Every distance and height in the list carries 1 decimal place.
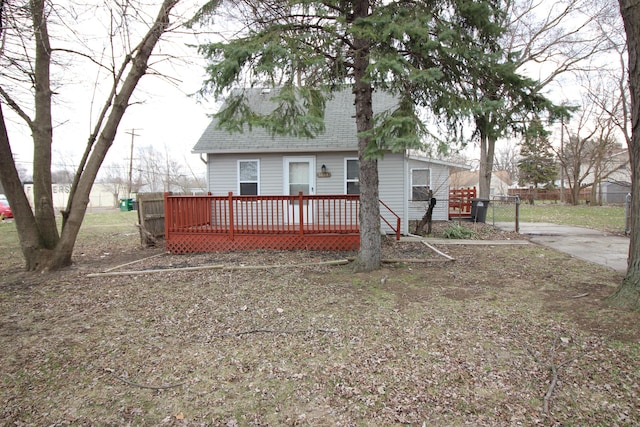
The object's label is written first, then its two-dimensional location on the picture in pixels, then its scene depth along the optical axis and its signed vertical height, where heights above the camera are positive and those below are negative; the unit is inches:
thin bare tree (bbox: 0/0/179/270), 234.7 +50.6
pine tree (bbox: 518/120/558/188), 1227.9 +112.1
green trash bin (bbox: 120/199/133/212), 1117.1 -4.7
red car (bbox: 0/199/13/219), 701.6 -12.0
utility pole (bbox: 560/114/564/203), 1015.6 +117.9
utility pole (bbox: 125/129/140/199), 1187.3 +233.4
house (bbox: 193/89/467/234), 382.0 +38.5
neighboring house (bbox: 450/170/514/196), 1791.3 +108.6
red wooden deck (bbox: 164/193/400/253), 307.0 -28.3
